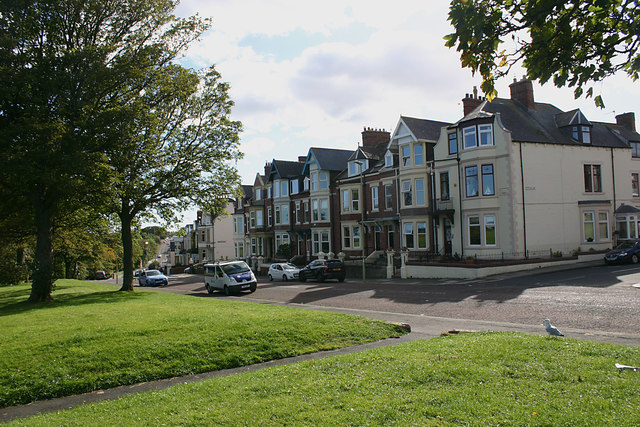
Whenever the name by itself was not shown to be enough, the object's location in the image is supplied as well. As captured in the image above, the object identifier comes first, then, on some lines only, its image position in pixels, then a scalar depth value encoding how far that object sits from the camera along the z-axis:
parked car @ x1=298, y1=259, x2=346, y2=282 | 34.52
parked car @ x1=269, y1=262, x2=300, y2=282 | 39.50
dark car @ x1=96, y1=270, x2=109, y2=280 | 76.53
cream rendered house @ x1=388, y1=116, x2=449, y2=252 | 36.22
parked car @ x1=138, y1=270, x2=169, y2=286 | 45.06
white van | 28.16
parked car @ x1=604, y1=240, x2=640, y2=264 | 28.56
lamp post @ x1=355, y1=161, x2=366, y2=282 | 41.81
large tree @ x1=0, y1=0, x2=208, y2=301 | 17.75
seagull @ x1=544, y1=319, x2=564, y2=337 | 9.22
